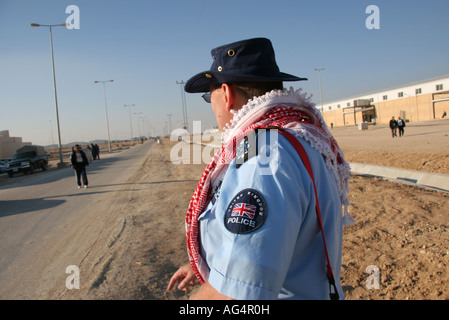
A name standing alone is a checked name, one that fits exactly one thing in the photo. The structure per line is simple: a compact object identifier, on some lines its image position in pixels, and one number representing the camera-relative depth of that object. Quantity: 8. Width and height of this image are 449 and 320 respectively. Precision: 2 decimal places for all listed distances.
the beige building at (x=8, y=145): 60.47
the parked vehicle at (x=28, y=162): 21.86
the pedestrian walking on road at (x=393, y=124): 22.28
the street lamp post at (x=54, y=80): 25.53
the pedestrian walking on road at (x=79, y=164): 12.30
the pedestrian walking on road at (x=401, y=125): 22.80
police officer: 0.93
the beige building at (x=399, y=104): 50.93
